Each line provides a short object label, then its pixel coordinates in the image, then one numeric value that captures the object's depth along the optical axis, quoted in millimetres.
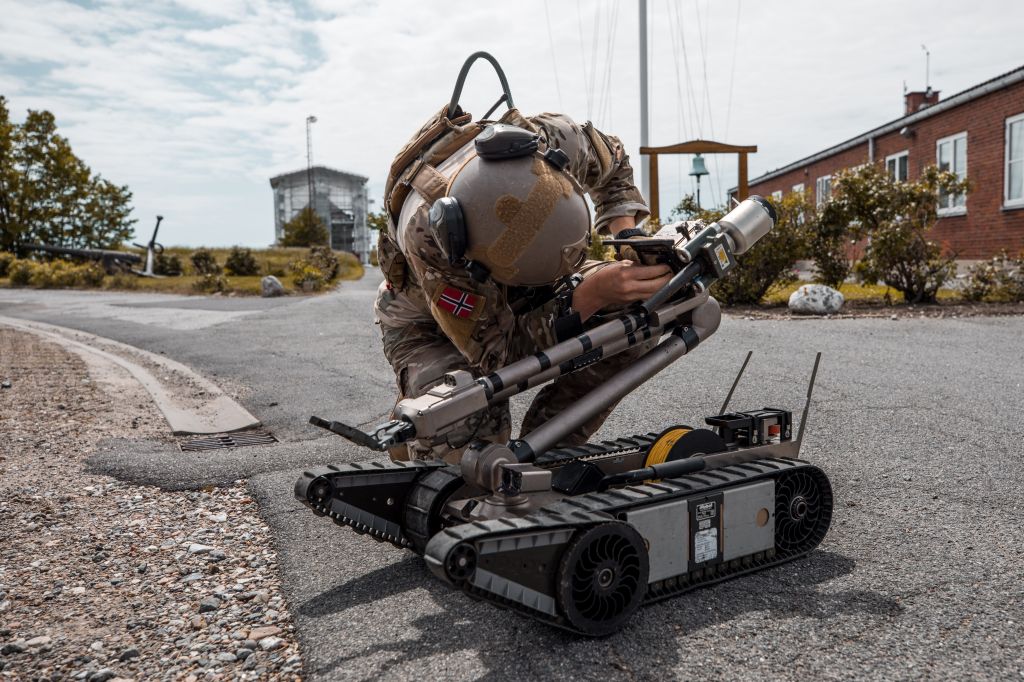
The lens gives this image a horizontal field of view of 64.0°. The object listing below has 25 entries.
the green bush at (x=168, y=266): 37781
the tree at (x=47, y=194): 42125
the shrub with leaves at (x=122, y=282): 28652
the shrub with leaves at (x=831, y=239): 13797
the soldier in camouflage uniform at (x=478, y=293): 3209
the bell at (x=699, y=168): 16516
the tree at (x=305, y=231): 55438
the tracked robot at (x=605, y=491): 2504
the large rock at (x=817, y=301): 11875
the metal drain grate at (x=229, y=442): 5492
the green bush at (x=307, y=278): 25094
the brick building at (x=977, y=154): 18469
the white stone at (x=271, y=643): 2676
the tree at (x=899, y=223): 12664
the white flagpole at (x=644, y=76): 18922
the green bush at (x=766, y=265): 13117
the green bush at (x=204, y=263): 36312
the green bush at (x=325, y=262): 30695
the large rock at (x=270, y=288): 22938
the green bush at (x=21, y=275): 30750
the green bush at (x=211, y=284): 25219
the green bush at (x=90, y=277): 29703
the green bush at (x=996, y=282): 12742
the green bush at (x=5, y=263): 35000
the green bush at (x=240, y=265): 36594
